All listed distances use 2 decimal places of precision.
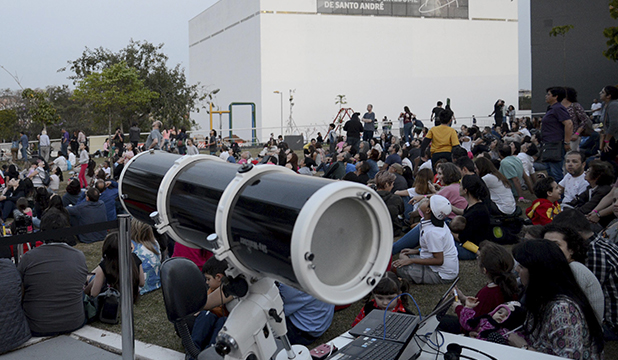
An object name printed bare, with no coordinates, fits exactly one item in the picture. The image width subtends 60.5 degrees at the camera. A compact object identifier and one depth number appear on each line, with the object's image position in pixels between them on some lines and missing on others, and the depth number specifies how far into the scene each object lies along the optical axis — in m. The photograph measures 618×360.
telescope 1.41
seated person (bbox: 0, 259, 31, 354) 3.92
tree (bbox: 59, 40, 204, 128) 35.00
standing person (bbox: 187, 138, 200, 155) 15.07
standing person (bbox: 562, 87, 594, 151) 8.51
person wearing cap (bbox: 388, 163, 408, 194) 8.13
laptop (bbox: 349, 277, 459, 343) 2.32
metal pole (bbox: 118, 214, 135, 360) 2.89
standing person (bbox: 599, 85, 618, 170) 7.00
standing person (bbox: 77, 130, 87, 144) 21.81
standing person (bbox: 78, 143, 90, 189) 13.27
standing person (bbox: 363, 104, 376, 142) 17.45
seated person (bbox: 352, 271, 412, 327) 3.70
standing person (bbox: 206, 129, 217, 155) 19.97
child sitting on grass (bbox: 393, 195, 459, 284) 5.04
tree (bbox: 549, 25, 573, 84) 24.88
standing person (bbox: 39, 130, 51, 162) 19.55
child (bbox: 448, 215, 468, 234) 5.70
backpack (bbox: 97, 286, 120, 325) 4.64
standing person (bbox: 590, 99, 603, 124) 16.06
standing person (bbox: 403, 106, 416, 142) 18.77
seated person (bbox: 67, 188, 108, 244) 7.75
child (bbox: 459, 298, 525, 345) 3.07
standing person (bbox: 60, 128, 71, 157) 21.43
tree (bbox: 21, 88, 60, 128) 24.48
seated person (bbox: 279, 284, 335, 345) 3.80
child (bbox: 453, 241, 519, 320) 3.56
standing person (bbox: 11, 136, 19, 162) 22.53
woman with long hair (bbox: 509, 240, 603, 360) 2.56
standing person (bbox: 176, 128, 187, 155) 17.64
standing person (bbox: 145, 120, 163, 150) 13.99
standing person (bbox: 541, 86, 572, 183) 7.43
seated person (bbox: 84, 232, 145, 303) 4.65
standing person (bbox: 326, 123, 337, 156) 18.72
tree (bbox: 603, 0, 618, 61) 8.92
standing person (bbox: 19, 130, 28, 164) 21.33
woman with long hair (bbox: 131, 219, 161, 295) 5.41
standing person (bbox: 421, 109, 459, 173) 8.06
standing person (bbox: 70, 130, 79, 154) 22.25
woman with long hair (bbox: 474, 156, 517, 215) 6.66
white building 32.44
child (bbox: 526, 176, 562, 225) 5.73
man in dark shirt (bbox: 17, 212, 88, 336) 4.15
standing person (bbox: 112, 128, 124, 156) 18.41
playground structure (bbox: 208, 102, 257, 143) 29.62
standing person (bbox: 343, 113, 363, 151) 13.89
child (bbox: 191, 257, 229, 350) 3.55
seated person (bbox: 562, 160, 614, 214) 5.69
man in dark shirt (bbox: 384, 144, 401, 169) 10.00
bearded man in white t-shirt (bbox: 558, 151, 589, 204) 6.50
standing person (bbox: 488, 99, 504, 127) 21.11
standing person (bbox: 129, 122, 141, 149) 19.59
